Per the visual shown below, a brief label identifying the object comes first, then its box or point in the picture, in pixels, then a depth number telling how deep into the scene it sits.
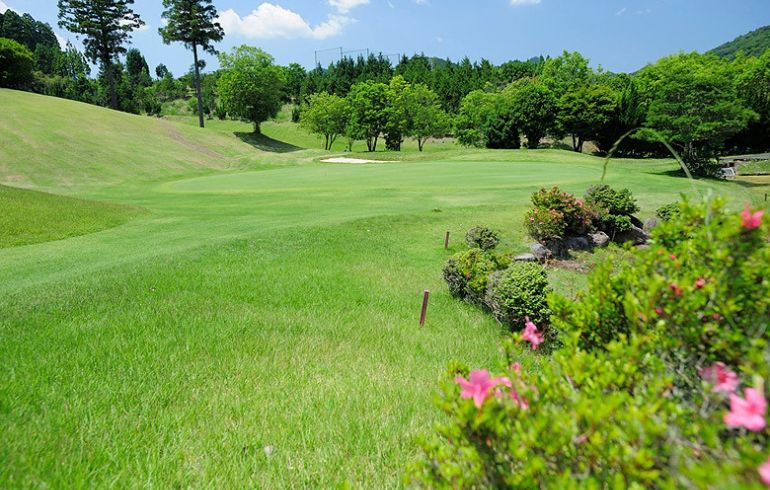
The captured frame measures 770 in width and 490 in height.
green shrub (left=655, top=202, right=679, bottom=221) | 12.74
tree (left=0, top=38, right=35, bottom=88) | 53.41
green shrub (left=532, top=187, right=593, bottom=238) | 12.29
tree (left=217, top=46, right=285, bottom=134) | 60.66
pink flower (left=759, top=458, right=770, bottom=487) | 1.03
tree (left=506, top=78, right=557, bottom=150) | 58.75
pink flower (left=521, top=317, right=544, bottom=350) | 2.19
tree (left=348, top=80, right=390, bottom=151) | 65.81
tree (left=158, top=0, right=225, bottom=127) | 55.91
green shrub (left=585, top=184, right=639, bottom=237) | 13.43
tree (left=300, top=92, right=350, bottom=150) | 67.00
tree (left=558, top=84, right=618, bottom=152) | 54.25
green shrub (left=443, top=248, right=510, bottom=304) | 7.56
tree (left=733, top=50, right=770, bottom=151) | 50.62
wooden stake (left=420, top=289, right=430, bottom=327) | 6.05
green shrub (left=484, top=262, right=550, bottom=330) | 6.25
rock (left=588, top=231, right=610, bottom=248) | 12.90
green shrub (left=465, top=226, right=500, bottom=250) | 11.27
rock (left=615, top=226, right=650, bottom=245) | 13.60
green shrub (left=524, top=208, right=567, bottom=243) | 11.88
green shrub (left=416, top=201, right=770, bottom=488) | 1.45
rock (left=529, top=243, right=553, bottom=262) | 11.23
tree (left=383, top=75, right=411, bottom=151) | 65.81
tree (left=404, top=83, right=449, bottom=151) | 67.38
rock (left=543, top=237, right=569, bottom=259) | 11.99
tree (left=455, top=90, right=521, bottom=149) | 60.69
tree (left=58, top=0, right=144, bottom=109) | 55.09
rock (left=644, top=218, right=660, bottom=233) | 13.52
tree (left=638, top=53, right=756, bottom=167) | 30.34
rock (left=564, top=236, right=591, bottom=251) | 12.48
